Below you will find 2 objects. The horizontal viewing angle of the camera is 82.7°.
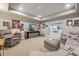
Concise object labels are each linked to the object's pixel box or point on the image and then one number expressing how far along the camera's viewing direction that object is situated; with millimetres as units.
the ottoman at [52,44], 1121
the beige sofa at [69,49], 1001
